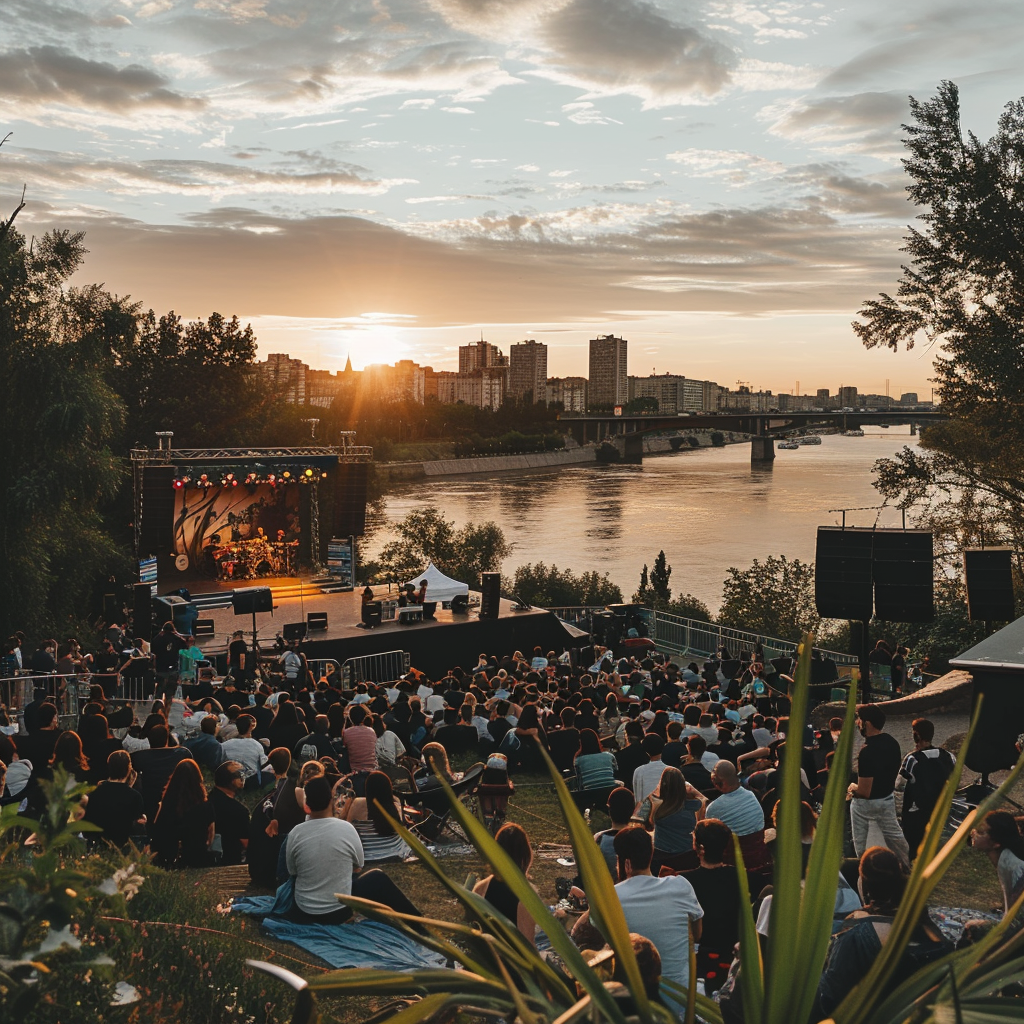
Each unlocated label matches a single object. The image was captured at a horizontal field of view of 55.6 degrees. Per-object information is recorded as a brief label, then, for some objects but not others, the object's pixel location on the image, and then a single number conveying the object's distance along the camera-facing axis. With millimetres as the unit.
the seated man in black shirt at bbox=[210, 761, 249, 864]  6164
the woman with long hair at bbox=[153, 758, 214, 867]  5848
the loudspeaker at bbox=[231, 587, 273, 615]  18141
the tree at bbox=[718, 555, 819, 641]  31797
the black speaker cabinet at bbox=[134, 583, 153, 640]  19516
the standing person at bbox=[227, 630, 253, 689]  16016
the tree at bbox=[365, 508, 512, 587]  38750
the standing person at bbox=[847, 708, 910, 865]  6398
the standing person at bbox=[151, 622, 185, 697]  16141
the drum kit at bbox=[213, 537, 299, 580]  27530
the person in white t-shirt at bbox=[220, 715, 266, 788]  8352
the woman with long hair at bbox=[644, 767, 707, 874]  5664
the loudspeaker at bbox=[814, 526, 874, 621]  12492
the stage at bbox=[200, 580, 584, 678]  20797
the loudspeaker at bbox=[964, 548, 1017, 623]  13719
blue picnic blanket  4598
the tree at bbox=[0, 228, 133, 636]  18469
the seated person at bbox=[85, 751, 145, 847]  5770
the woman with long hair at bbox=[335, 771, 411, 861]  6102
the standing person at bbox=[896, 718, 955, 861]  6574
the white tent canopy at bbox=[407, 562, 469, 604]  23906
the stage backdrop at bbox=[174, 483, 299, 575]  27203
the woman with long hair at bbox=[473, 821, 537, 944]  3723
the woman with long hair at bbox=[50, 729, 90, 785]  6359
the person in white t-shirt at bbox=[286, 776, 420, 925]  4906
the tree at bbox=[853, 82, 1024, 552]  21938
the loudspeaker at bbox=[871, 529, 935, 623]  12375
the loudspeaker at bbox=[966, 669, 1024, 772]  9648
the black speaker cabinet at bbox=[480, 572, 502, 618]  22891
